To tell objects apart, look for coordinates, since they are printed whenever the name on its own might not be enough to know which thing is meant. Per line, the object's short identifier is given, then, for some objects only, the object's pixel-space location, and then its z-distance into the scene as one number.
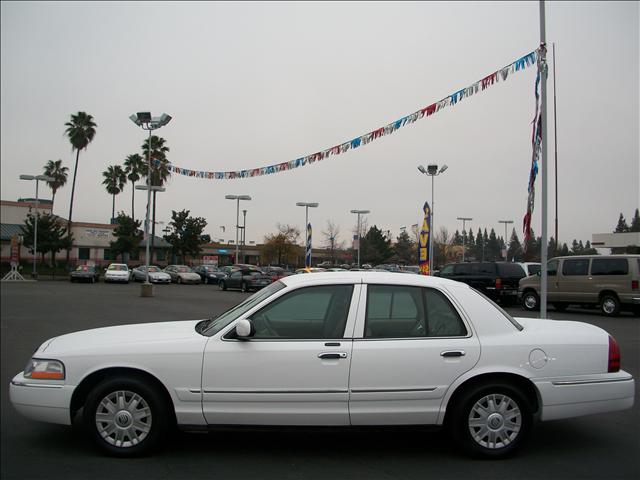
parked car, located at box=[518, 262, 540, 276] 22.07
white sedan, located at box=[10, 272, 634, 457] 4.33
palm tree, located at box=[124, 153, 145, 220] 60.19
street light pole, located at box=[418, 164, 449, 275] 27.50
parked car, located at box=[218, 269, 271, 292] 30.92
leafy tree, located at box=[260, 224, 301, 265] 73.19
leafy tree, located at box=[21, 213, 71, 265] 45.31
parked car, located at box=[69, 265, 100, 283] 37.09
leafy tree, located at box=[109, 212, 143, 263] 51.75
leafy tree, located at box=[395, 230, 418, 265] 82.00
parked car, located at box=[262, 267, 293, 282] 31.92
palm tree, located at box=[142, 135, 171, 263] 51.12
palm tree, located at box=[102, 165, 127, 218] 64.31
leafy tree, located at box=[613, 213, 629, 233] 81.07
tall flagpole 10.16
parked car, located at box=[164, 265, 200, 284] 41.25
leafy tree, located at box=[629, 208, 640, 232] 67.25
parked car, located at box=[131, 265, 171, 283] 39.50
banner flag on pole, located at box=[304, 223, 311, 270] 38.74
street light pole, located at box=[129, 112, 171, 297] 21.59
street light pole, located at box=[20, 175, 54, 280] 37.06
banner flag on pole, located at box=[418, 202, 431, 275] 25.83
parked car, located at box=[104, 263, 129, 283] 36.72
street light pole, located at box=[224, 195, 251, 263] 42.47
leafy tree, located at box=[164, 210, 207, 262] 55.16
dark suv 21.03
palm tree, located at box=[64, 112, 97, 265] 51.00
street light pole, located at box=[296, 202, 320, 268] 43.16
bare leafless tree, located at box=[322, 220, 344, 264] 67.12
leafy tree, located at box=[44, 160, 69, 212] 65.00
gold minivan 16.56
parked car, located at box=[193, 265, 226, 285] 42.59
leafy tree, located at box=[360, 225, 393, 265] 69.38
